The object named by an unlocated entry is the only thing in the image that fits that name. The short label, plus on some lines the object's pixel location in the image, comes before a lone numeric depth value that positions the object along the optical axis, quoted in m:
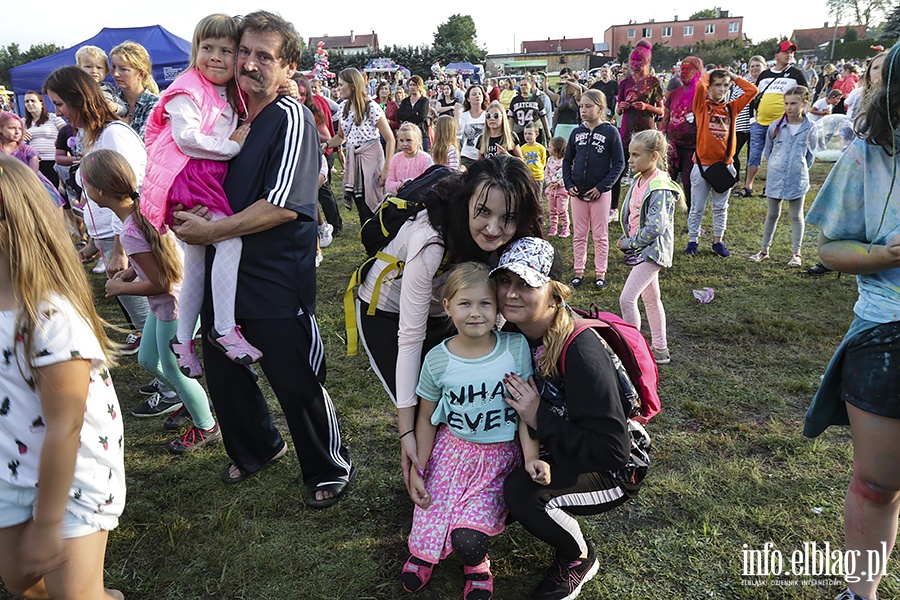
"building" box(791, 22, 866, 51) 76.01
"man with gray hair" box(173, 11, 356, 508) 2.57
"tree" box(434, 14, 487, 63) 74.06
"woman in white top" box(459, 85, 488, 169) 9.09
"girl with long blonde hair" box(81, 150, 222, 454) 3.17
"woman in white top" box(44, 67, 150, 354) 3.76
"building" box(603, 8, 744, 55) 83.44
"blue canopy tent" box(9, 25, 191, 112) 13.49
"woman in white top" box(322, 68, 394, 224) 7.23
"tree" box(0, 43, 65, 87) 51.81
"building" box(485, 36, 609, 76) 62.53
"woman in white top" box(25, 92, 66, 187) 8.48
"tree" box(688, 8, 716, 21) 87.88
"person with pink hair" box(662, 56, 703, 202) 7.74
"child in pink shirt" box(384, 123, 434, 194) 6.61
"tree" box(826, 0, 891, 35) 47.05
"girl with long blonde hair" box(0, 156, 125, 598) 1.61
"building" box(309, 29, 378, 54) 88.12
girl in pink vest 2.53
